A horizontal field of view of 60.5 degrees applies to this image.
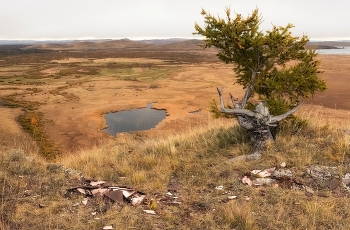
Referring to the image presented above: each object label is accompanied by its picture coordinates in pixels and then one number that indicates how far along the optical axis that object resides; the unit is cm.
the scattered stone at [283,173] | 583
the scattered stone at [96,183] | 564
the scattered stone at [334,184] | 537
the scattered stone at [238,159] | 661
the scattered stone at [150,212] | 468
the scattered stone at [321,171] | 564
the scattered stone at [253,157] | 663
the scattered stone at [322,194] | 514
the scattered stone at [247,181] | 567
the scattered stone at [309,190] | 535
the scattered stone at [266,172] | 589
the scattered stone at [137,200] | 495
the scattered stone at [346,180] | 541
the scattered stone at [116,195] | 495
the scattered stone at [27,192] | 511
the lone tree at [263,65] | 723
